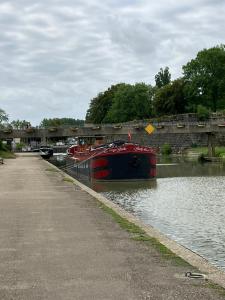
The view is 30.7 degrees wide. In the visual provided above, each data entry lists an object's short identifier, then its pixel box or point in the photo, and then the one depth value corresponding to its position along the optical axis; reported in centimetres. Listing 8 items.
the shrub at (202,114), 6491
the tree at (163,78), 11084
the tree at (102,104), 11598
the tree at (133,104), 9890
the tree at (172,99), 8404
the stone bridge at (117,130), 5330
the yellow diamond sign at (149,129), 4235
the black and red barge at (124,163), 3028
